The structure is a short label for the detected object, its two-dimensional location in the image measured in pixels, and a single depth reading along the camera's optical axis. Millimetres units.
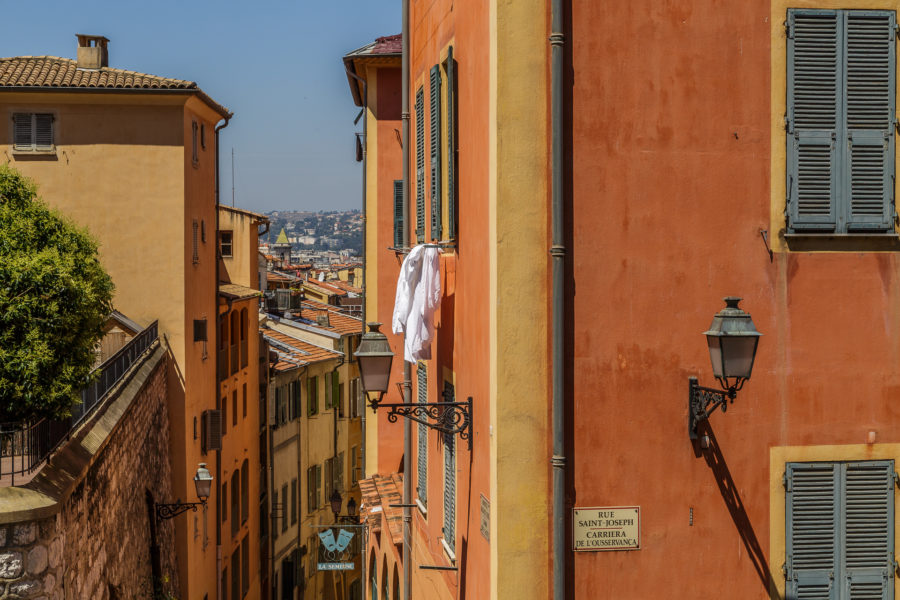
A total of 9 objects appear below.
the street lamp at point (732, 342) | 7285
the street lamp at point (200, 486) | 20956
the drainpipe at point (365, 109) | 20766
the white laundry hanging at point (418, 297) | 10531
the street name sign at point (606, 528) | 8047
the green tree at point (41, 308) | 10438
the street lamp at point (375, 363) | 8547
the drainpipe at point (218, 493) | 27375
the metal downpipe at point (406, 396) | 13383
